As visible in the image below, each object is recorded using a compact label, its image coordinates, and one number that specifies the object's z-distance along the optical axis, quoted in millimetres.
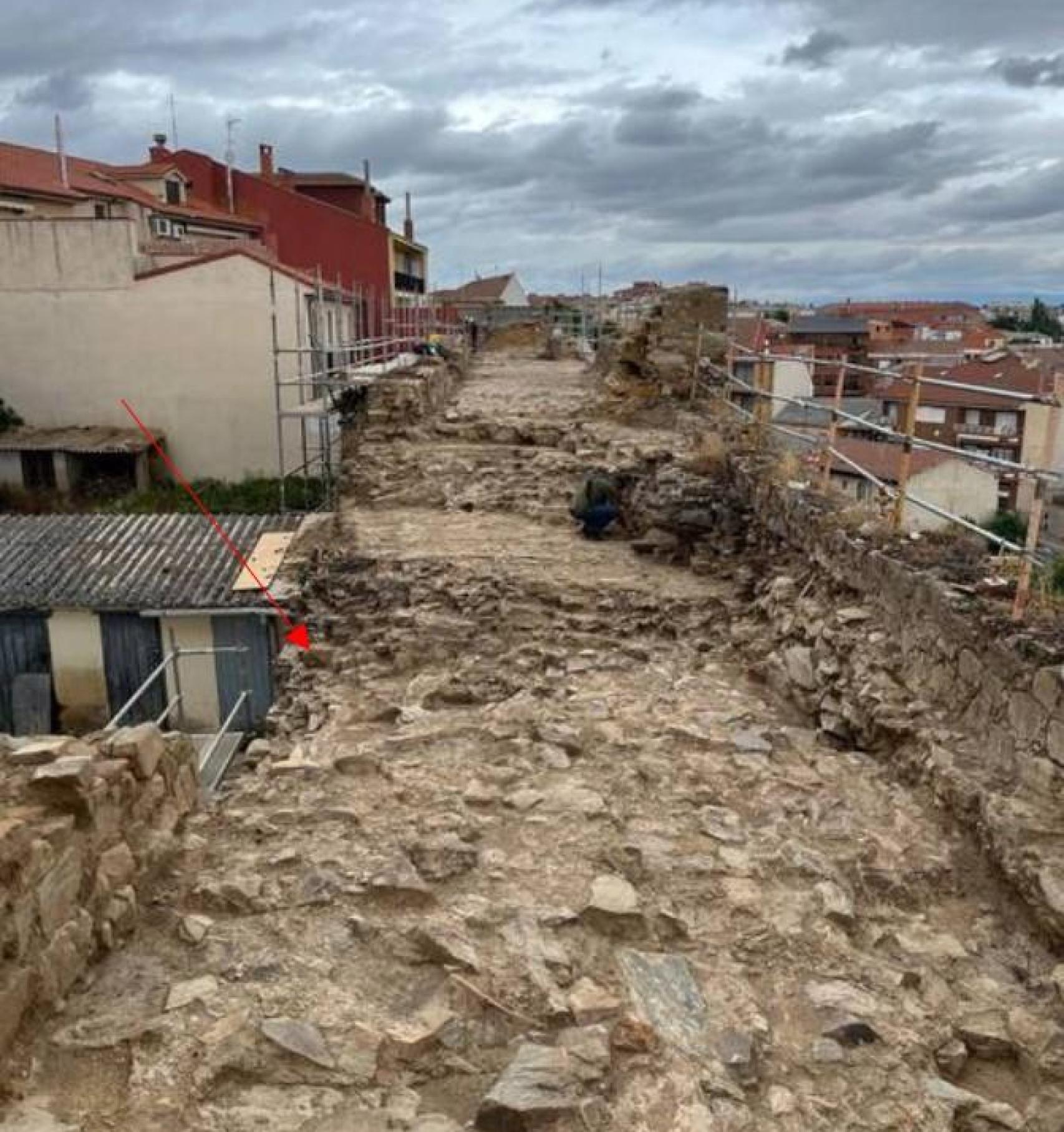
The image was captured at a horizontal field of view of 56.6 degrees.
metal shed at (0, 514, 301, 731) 10711
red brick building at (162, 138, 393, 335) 32344
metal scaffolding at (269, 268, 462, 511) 14906
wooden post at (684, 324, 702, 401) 13078
